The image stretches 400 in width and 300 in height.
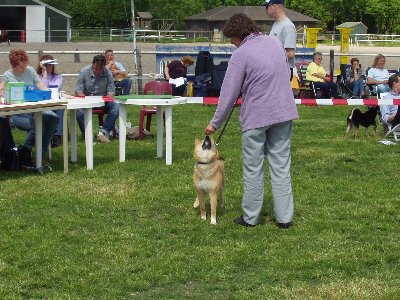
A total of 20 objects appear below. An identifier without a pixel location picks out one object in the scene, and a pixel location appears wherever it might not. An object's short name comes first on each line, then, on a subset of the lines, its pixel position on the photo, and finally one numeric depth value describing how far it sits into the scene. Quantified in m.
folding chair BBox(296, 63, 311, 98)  20.28
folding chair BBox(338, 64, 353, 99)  20.62
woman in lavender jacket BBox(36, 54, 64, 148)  12.99
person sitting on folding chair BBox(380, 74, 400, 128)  14.01
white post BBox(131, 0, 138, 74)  21.65
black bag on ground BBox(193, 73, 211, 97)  20.03
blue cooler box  10.34
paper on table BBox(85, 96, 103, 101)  11.28
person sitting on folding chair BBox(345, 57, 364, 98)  20.34
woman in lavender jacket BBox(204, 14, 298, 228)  7.57
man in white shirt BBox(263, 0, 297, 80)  10.84
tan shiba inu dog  7.92
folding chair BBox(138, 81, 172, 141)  14.41
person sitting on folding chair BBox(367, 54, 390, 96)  18.28
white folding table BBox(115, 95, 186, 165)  10.95
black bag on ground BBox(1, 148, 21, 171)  10.77
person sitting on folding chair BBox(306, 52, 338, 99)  20.10
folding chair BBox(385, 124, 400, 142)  13.73
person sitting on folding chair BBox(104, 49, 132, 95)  17.08
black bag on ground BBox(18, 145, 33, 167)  10.87
